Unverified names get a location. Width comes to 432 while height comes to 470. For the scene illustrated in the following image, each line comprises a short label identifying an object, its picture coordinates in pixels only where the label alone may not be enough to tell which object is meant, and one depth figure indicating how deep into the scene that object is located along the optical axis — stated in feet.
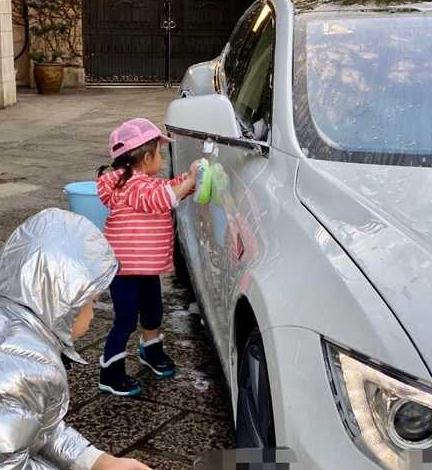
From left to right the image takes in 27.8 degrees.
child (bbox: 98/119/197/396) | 11.51
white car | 6.23
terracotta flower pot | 50.57
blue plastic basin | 16.85
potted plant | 51.13
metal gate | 55.47
